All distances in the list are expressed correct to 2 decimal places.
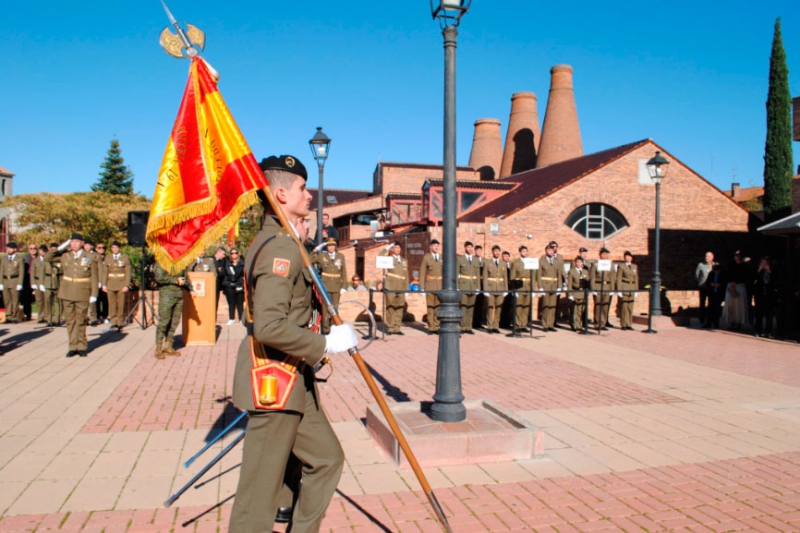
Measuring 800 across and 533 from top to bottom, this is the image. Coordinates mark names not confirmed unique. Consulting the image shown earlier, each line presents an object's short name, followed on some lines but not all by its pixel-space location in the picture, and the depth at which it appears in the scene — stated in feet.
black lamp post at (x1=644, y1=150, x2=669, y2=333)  52.51
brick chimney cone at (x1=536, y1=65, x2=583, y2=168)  148.97
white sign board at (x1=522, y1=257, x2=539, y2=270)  45.07
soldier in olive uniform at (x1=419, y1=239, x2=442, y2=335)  46.70
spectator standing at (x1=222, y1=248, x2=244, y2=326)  51.11
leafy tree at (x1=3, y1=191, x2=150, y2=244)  109.81
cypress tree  109.81
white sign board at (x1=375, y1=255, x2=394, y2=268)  44.55
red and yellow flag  12.55
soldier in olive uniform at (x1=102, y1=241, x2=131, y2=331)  47.44
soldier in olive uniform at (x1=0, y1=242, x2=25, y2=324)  51.55
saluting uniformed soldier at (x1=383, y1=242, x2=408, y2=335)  45.78
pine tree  211.20
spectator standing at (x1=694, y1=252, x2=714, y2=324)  55.72
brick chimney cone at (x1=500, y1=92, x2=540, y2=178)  171.53
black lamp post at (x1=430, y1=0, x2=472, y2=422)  18.21
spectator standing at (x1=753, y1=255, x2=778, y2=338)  45.68
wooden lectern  39.34
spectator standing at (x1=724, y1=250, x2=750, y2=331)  52.03
